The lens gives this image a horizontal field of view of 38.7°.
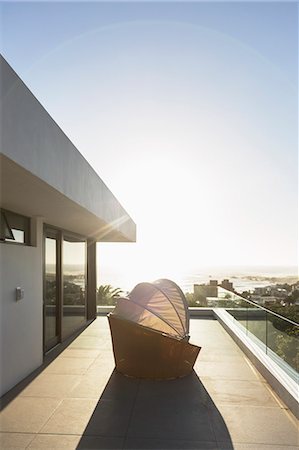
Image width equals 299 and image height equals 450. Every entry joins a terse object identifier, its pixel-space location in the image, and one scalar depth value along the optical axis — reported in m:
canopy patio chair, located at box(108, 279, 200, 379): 7.68
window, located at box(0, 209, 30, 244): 7.61
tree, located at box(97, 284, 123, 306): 20.64
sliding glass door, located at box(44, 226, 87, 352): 10.29
